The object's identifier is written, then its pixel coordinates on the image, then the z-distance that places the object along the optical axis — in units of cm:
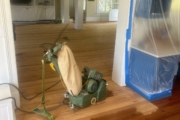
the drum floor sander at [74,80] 182
